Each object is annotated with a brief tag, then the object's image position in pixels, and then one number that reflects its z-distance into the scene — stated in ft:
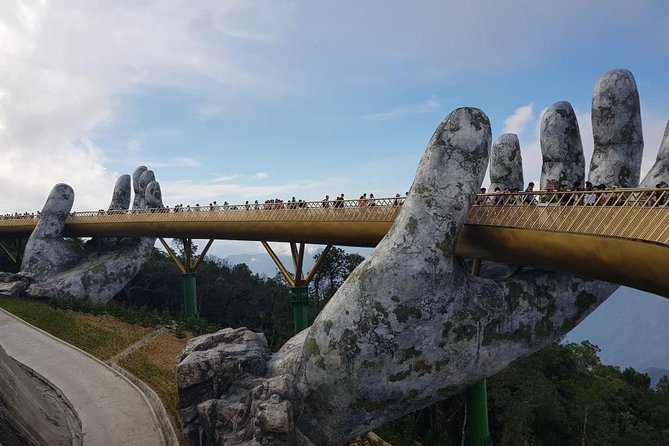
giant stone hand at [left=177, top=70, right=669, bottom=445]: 51.96
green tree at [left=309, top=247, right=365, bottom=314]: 167.02
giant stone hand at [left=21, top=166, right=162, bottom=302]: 121.29
